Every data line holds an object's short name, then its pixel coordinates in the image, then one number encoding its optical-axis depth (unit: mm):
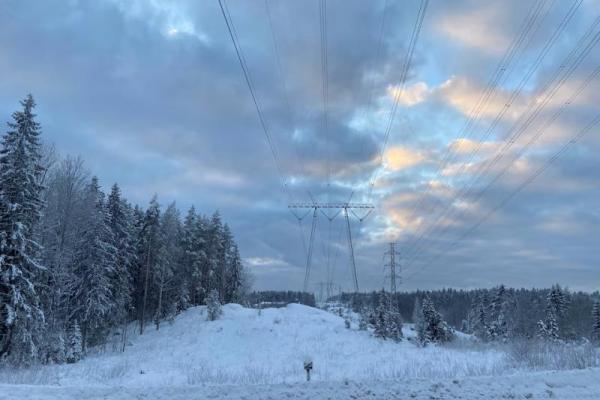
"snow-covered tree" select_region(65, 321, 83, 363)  43500
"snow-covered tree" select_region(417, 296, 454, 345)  59325
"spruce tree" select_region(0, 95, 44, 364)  30891
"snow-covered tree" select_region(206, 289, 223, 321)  60531
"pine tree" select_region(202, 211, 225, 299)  73375
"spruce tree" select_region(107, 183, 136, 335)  55812
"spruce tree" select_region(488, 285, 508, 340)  75125
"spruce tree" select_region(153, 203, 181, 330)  62781
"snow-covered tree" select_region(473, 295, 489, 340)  85062
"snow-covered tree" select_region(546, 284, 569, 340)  73875
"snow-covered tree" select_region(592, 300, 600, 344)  66662
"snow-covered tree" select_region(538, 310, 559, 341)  68388
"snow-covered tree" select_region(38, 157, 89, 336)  42156
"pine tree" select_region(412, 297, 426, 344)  56509
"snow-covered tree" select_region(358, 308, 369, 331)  59281
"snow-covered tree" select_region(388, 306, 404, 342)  55656
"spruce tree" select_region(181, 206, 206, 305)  70000
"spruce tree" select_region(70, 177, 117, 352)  49156
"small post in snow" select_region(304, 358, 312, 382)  19317
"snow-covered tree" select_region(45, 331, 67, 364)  40500
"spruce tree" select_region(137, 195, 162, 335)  62562
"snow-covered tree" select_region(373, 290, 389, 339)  55125
